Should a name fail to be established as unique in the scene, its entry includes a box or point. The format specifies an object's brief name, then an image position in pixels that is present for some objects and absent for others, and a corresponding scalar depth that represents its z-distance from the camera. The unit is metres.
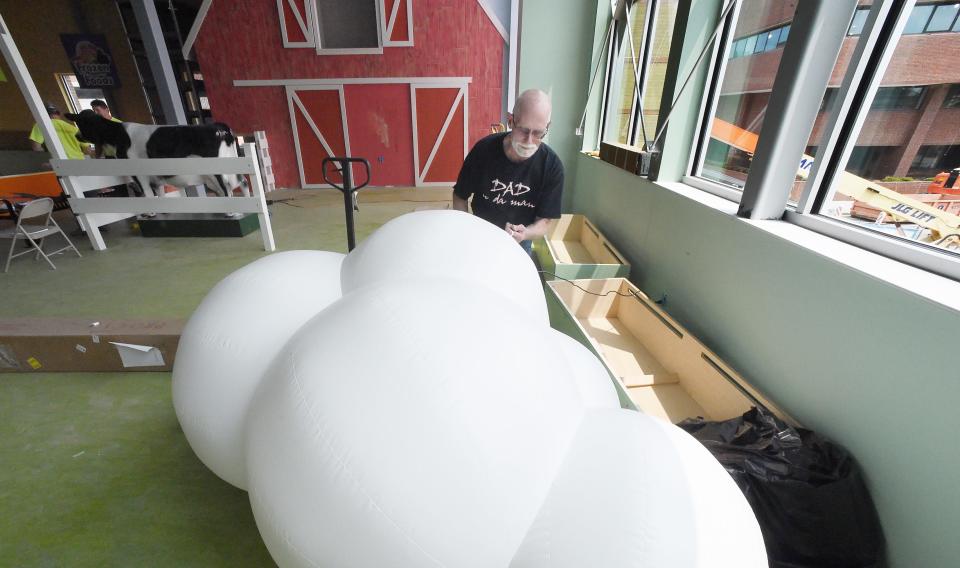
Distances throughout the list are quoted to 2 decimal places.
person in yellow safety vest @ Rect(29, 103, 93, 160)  4.66
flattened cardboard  1.96
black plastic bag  1.11
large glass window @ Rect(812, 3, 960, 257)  1.21
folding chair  3.17
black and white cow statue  4.00
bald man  2.27
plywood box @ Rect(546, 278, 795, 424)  1.67
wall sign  7.29
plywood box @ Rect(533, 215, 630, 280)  2.61
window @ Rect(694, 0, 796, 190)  1.89
